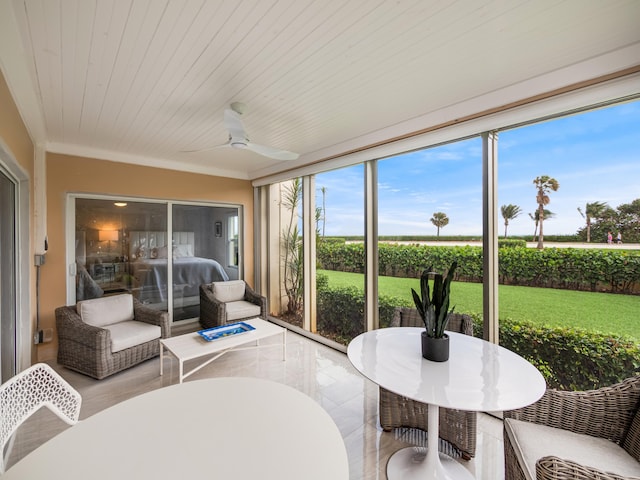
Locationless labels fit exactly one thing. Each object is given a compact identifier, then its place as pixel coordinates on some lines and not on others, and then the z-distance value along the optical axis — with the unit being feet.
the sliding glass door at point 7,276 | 7.36
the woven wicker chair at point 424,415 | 6.05
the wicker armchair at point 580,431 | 4.08
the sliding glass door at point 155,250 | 12.21
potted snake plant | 5.30
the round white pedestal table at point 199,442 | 2.67
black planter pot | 5.28
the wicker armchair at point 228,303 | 12.31
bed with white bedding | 13.50
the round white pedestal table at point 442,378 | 4.18
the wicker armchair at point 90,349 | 9.07
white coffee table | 8.62
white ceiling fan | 7.28
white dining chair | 3.69
